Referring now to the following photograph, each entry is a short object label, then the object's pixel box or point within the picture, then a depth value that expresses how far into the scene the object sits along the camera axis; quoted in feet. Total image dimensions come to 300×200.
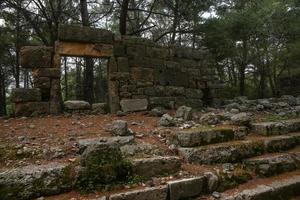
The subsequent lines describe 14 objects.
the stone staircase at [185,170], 11.07
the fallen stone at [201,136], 15.23
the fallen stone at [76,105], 27.76
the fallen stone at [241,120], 19.29
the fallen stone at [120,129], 17.29
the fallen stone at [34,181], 10.43
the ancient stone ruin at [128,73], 24.88
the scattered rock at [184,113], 23.11
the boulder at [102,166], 11.41
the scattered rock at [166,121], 20.45
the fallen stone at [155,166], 12.48
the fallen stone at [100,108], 27.73
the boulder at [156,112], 26.48
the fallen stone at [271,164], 14.11
